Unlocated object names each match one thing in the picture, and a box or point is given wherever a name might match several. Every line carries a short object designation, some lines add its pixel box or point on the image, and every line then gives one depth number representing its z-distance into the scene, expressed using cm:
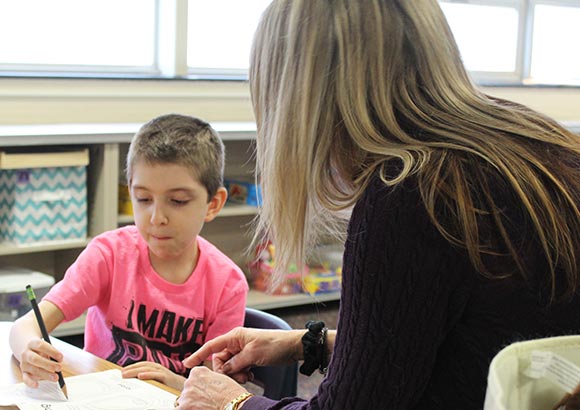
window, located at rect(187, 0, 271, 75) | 440
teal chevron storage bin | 326
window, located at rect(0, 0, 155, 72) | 394
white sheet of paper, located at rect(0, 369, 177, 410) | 134
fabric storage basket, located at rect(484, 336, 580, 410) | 76
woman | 109
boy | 178
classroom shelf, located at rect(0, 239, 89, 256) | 328
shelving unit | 326
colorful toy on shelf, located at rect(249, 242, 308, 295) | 406
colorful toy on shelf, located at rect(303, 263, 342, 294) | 413
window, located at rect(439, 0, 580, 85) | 541
